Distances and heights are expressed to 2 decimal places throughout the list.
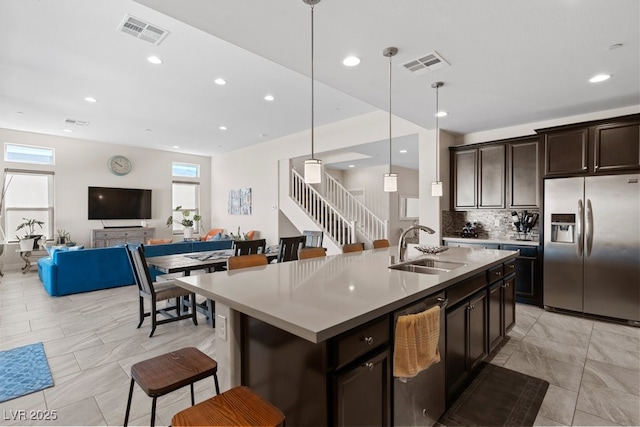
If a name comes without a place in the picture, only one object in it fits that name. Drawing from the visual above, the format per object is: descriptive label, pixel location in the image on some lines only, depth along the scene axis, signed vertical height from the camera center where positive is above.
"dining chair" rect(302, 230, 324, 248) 6.80 -0.54
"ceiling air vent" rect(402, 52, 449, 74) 2.81 +1.41
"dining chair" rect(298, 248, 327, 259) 3.02 -0.40
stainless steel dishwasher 1.59 -1.01
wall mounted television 8.43 +0.30
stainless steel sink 2.51 -0.46
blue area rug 2.36 -1.33
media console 8.23 -0.61
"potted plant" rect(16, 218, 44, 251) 6.94 -0.51
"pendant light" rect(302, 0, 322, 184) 2.62 +0.37
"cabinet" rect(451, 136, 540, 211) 4.62 +0.60
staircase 6.76 +0.02
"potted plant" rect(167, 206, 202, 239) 9.02 -0.23
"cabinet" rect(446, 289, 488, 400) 2.08 -0.94
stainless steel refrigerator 3.64 -0.41
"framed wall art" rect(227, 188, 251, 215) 9.02 +0.34
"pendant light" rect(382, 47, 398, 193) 3.38 +0.34
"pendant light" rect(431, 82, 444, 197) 3.42 +0.93
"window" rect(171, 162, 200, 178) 10.02 +1.46
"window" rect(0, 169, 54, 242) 7.47 +0.36
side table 6.95 -0.97
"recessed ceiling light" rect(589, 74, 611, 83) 3.15 +1.40
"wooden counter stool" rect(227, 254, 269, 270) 2.47 -0.40
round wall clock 8.71 +1.40
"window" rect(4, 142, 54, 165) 7.43 +1.49
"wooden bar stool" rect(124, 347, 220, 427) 1.38 -0.77
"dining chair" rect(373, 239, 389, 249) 3.95 -0.41
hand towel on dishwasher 1.52 -0.66
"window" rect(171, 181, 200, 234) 10.01 +0.49
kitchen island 1.27 -0.57
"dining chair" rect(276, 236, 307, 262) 4.10 -0.47
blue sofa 4.81 -0.90
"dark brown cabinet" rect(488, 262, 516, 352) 2.73 -0.91
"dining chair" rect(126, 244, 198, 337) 3.41 -0.88
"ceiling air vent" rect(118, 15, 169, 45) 3.09 +1.92
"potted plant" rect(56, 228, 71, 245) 7.66 -0.58
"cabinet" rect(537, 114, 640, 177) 3.68 +0.82
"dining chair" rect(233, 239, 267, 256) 3.60 -0.40
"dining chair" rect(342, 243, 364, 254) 3.56 -0.41
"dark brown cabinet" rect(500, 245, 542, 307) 4.35 -0.90
